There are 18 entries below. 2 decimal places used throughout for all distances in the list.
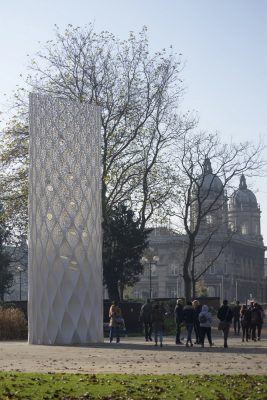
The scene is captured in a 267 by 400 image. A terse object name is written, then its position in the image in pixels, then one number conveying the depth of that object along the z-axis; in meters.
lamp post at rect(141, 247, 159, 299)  69.44
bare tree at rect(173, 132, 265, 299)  58.84
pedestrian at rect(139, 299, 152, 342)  37.44
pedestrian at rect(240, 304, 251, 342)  37.41
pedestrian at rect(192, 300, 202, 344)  34.35
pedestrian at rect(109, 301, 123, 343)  36.50
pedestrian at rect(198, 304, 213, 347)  32.44
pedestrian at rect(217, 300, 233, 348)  32.08
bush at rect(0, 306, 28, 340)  40.91
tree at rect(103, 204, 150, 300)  60.98
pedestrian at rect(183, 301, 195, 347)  32.68
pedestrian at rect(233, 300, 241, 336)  44.31
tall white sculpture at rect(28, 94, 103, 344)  34.31
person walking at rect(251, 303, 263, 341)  37.78
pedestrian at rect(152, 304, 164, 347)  33.06
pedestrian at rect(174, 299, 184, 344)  33.91
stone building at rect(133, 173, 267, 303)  141.06
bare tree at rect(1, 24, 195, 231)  51.47
